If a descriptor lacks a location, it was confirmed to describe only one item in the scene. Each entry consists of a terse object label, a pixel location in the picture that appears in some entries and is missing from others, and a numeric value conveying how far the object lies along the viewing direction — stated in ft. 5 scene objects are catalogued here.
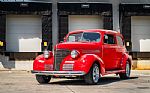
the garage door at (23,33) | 86.94
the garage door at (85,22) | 89.45
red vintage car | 43.29
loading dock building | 86.53
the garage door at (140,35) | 90.68
